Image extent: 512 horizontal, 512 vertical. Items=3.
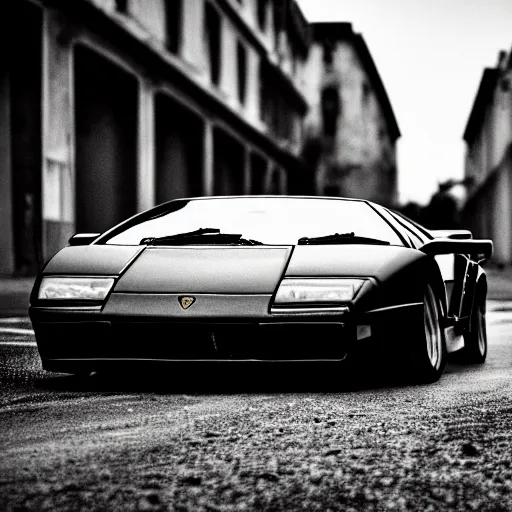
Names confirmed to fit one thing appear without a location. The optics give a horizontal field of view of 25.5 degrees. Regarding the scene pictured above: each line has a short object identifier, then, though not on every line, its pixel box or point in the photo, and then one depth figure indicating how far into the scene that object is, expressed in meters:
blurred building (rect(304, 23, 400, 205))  61.94
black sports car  5.42
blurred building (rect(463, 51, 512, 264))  43.53
